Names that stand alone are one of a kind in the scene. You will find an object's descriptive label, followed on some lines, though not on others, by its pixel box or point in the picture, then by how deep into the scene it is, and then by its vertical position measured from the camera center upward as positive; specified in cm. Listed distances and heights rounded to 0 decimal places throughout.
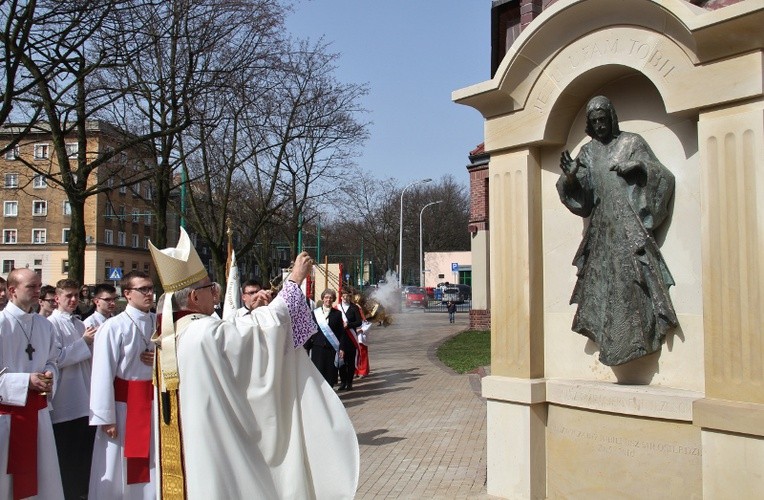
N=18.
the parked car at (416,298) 5188 -141
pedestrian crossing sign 3770 +26
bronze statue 552 +26
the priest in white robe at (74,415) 707 -119
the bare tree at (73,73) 1417 +403
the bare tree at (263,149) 2622 +456
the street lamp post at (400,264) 5059 +78
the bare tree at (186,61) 1708 +530
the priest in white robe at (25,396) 577 -84
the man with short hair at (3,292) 664 -10
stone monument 479 +14
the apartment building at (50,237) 6888 +380
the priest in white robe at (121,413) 597 -100
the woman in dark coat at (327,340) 1378 -109
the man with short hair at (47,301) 831 -22
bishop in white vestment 462 -75
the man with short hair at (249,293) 842 -16
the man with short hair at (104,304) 785 -24
